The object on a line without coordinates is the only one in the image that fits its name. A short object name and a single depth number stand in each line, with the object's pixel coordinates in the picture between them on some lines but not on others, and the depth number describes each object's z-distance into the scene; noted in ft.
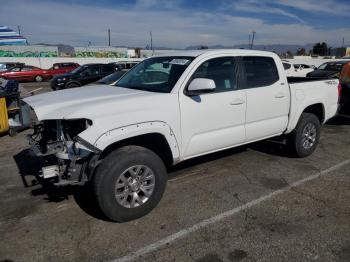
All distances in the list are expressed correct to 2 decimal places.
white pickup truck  11.14
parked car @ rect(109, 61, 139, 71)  62.87
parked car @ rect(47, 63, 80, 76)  86.99
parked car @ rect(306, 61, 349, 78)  53.15
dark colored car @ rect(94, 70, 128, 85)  34.41
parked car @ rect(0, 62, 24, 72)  80.64
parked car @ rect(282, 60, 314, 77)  60.37
